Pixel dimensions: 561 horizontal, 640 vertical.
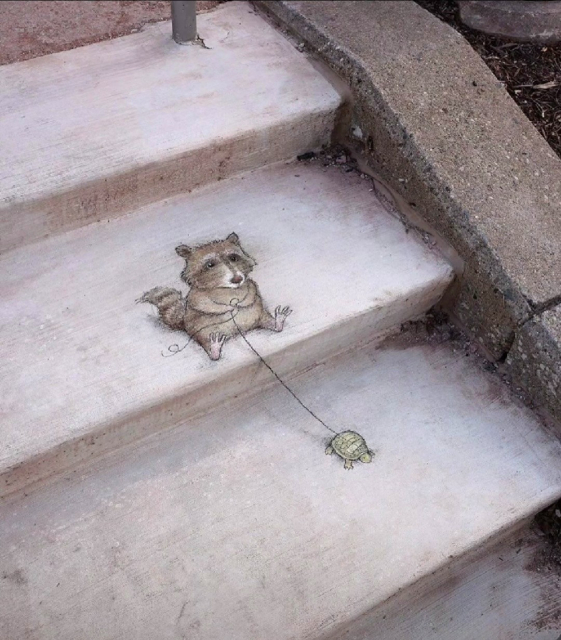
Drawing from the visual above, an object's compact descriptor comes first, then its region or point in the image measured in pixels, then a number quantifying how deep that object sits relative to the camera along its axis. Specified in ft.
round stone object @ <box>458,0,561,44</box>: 8.34
